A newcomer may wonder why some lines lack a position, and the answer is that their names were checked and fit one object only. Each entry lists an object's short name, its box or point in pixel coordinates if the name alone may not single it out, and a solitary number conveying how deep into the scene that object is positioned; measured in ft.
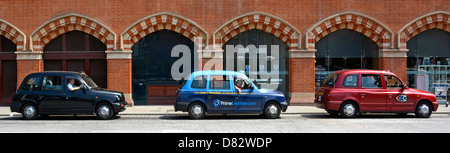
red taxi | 45.14
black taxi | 44.39
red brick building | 59.98
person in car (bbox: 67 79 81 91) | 44.37
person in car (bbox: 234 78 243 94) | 44.85
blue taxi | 44.27
